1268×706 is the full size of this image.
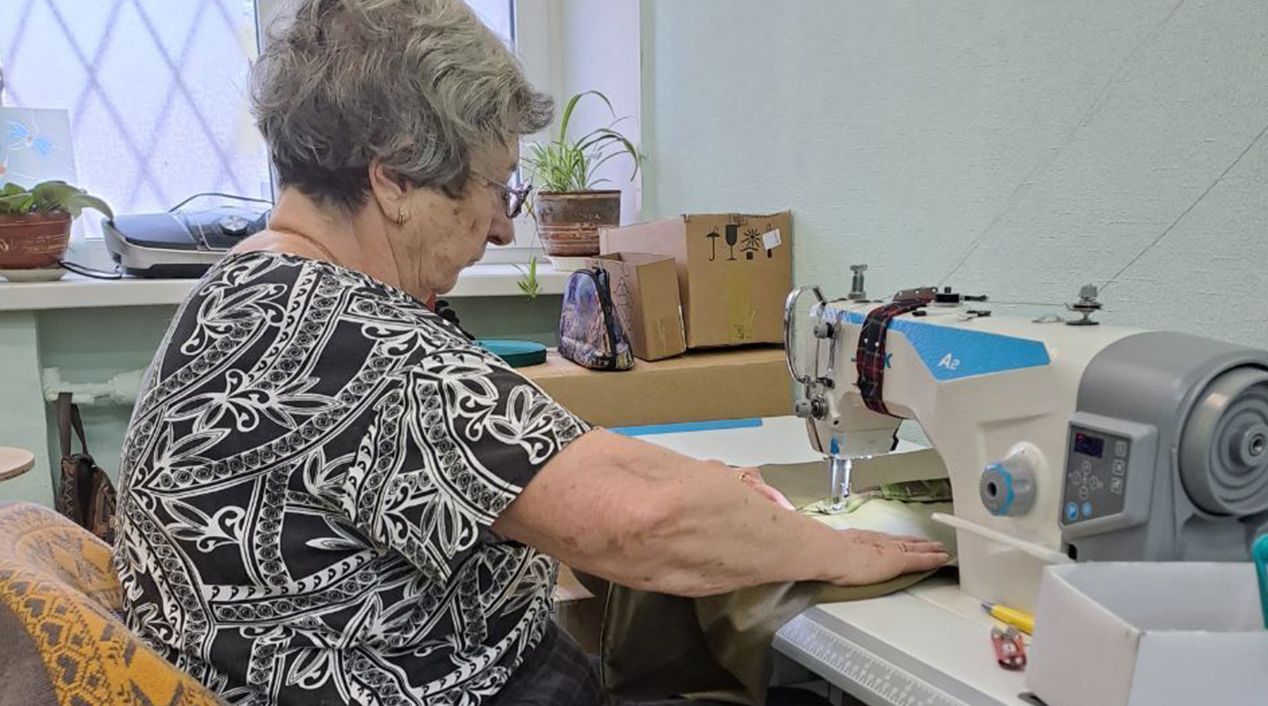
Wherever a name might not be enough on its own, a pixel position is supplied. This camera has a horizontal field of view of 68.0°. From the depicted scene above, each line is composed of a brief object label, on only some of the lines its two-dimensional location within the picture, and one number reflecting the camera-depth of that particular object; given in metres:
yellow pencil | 0.87
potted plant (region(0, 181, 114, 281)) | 2.25
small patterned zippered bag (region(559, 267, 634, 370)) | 1.91
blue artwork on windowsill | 2.49
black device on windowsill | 2.37
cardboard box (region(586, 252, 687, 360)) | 1.96
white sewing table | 0.77
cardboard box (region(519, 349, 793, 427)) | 1.89
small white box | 0.62
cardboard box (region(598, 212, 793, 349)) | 1.98
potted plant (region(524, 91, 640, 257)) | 2.59
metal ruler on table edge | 0.77
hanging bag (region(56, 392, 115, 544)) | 2.29
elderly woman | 0.81
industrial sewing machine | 0.75
